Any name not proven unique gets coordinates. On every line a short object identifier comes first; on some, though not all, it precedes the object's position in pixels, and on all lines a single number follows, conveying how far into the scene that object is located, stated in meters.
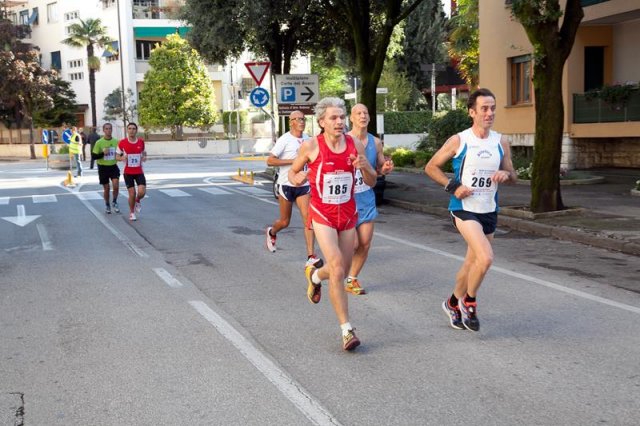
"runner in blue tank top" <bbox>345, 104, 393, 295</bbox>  8.54
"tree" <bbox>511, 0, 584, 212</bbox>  14.32
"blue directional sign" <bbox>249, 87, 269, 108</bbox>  26.99
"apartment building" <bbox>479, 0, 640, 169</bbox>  22.70
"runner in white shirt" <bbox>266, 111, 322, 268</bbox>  10.07
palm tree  60.44
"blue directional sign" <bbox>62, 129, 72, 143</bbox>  32.37
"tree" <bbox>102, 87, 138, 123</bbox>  59.62
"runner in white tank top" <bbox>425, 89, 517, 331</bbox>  6.70
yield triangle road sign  25.55
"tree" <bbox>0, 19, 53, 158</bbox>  54.44
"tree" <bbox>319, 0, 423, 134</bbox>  21.44
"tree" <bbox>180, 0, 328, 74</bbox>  24.09
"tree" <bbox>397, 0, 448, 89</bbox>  58.91
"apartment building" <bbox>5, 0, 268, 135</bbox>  62.34
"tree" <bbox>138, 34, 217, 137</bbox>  55.03
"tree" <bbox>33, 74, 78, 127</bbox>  60.62
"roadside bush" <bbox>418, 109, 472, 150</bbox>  27.66
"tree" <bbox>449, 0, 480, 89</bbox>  33.69
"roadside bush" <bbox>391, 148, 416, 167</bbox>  29.80
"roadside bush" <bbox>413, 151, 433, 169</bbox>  28.62
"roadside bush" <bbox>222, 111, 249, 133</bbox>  59.94
